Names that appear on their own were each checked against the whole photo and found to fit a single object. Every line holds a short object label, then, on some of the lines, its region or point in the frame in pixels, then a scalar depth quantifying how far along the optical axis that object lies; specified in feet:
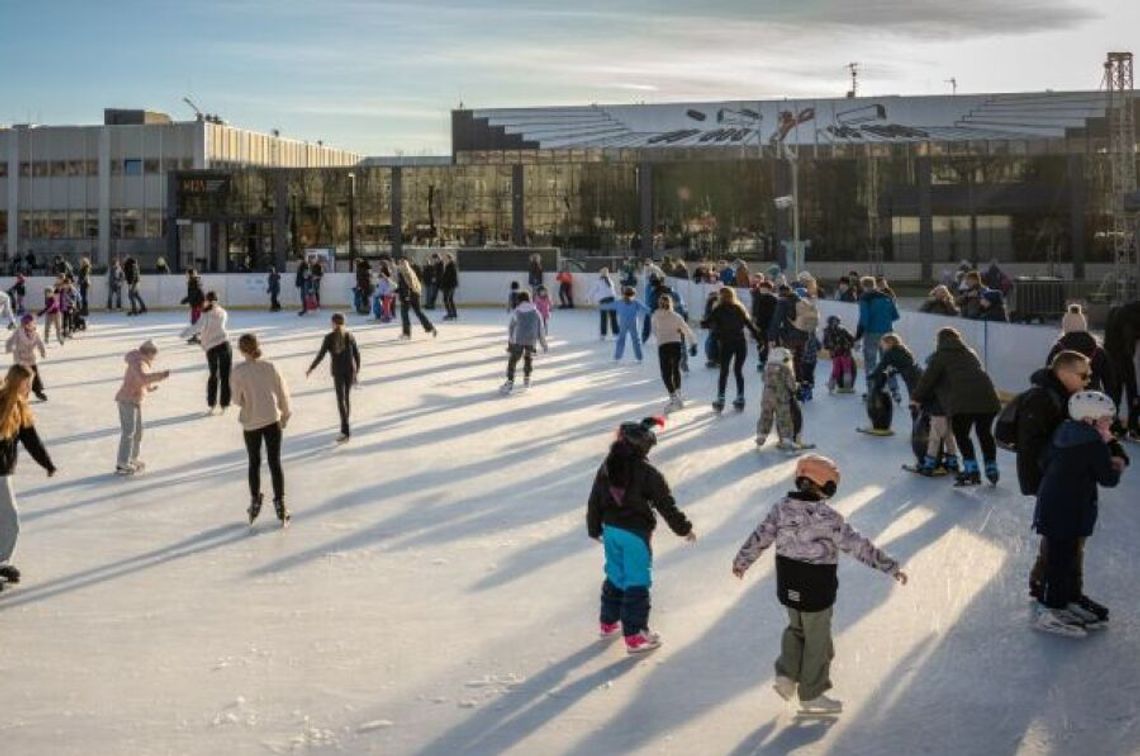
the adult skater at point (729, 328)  42.63
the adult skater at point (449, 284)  91.81
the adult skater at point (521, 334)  51.16
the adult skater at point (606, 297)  73.48
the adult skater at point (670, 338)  44.42
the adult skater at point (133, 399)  33.60
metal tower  139.13
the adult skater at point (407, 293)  72.79
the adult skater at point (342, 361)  37.60
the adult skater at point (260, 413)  27.09
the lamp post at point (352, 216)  166.81
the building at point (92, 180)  202.80
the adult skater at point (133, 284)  101.55
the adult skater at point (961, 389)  29.50
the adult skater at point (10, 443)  22.21
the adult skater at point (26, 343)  43.16
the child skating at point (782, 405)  36.50
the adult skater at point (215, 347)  45.21
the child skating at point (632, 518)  18.67
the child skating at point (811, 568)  16.21
